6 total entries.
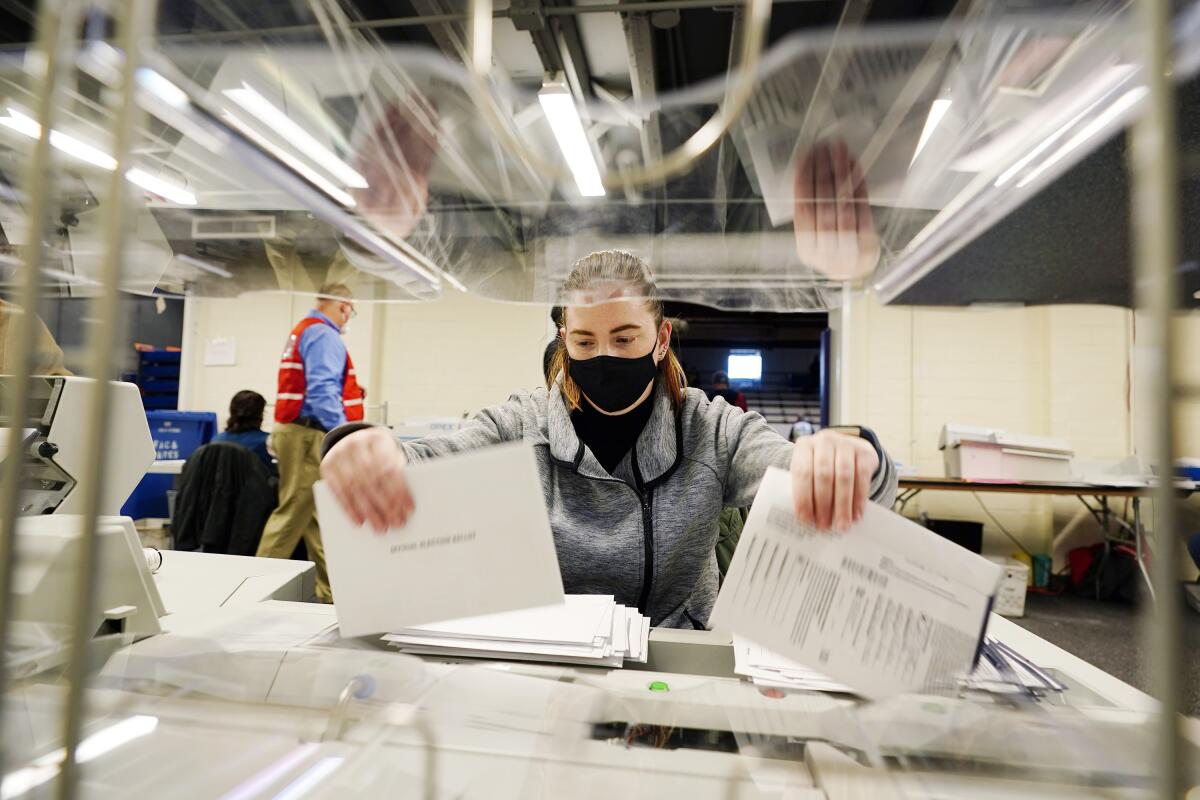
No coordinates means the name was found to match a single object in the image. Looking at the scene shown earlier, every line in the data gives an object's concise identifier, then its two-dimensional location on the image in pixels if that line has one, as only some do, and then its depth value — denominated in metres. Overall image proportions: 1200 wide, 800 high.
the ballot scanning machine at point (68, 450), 0.63
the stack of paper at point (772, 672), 0.54
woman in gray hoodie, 0.98
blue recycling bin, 1.59
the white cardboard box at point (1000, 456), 2.96
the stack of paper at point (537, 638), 0.63
